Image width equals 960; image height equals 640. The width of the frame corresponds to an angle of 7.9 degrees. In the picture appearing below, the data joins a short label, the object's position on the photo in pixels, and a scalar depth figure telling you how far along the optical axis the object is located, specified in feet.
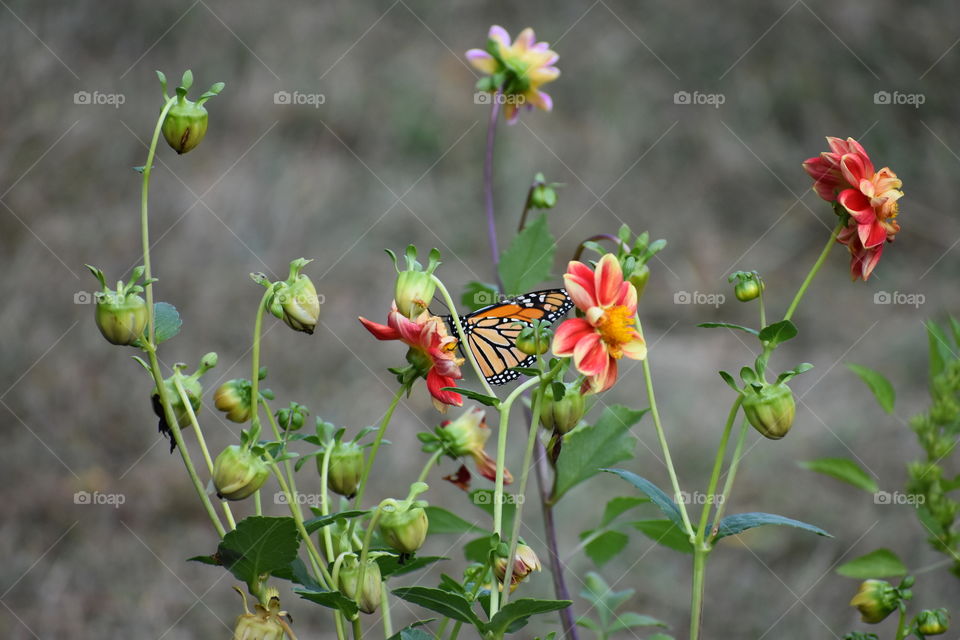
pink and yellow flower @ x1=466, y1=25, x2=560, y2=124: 10.47
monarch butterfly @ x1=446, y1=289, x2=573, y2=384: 10.24
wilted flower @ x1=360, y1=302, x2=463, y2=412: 9.72
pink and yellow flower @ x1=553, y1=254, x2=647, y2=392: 9.62
